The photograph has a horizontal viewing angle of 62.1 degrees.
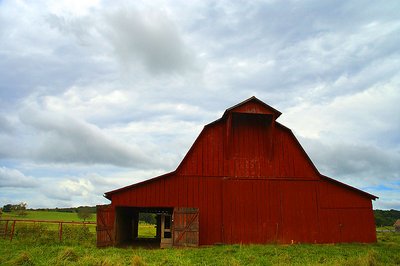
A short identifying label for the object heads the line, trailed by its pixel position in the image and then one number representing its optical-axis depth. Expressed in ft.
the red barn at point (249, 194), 62.43
